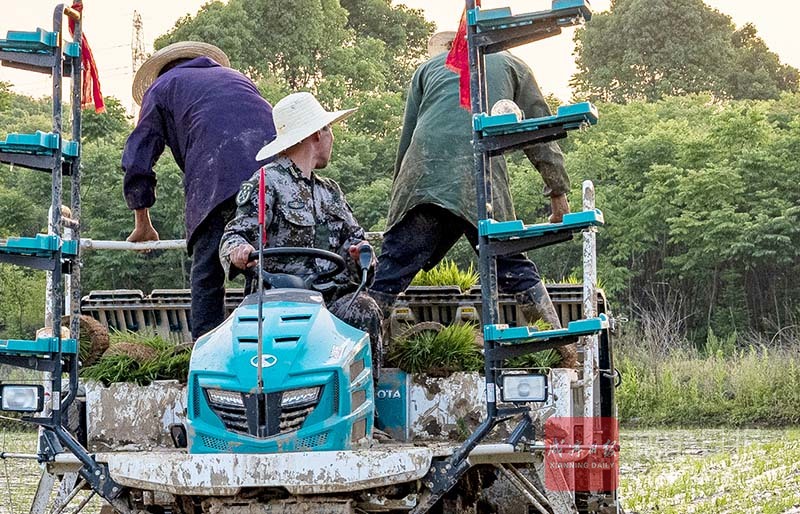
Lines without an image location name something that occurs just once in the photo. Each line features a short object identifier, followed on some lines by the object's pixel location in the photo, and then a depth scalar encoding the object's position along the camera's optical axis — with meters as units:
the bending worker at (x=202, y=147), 11.94
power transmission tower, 79.08
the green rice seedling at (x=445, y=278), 13.01
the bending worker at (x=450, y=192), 11.83
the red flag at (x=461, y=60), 9.88
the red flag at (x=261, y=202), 9.19
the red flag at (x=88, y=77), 10.59
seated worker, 10.29
